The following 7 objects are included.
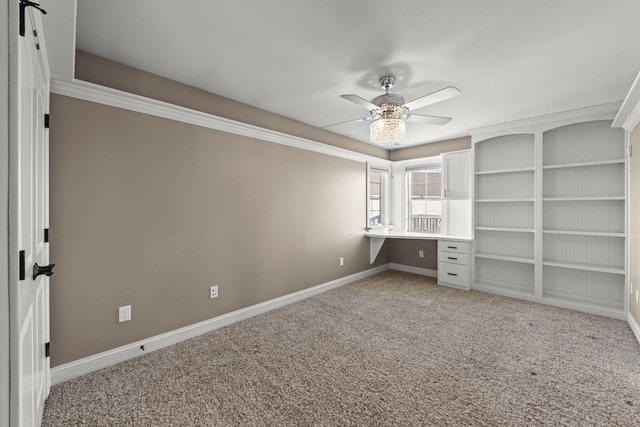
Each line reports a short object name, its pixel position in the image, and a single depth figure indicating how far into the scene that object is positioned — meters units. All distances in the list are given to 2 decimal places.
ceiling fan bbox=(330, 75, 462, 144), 2.64
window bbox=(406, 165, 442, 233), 5.38
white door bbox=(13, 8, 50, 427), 1.11
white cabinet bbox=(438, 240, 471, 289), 4.44
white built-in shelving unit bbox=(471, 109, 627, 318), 3.51
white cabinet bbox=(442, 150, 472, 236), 4.77
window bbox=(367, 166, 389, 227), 5.35
